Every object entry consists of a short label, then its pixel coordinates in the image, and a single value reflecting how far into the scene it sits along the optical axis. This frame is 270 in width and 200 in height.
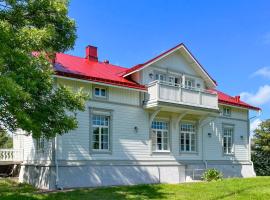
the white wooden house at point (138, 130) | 12.65
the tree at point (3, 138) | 20.55
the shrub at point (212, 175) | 15.00
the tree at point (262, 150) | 22.16
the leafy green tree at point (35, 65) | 7.43
